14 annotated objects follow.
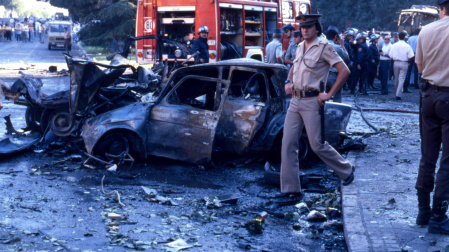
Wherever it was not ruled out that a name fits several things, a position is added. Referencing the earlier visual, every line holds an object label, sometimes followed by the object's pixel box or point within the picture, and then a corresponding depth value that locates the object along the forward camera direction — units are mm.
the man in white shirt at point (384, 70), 19578
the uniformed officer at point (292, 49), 12148
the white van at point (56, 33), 45219
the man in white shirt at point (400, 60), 17266
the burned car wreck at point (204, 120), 7898
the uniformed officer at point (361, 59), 18719
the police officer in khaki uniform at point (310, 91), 6191
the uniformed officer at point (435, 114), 4965
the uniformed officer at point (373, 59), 19672
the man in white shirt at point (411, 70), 21262
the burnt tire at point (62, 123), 8984
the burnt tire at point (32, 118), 9695
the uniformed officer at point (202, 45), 13531
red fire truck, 17078
